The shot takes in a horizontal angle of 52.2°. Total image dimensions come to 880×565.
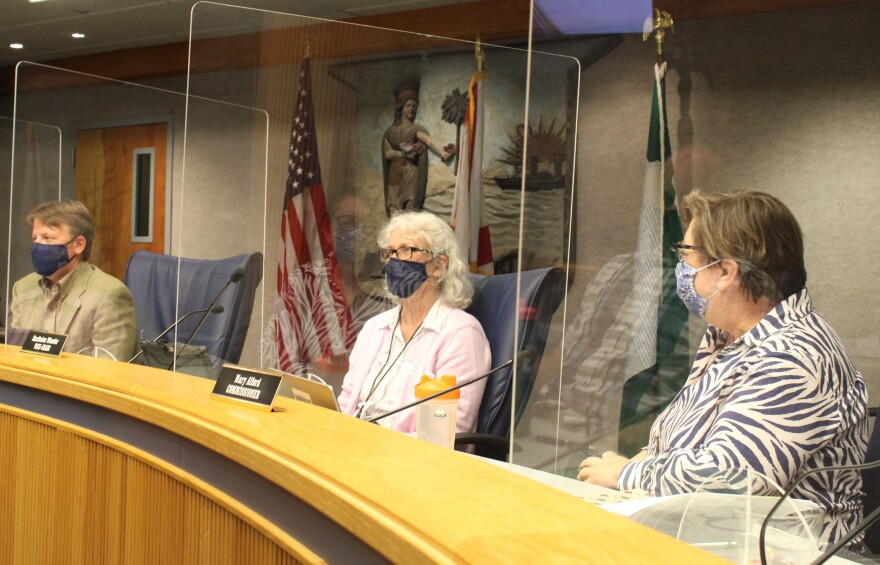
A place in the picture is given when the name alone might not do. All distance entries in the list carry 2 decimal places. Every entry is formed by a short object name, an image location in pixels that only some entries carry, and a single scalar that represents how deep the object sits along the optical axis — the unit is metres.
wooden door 2.93
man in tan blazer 2.72
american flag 2.12
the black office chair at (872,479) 1.36
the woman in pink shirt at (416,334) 2.22
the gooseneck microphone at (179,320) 2.21
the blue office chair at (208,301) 2.17
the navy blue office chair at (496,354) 2.23
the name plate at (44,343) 2.20
